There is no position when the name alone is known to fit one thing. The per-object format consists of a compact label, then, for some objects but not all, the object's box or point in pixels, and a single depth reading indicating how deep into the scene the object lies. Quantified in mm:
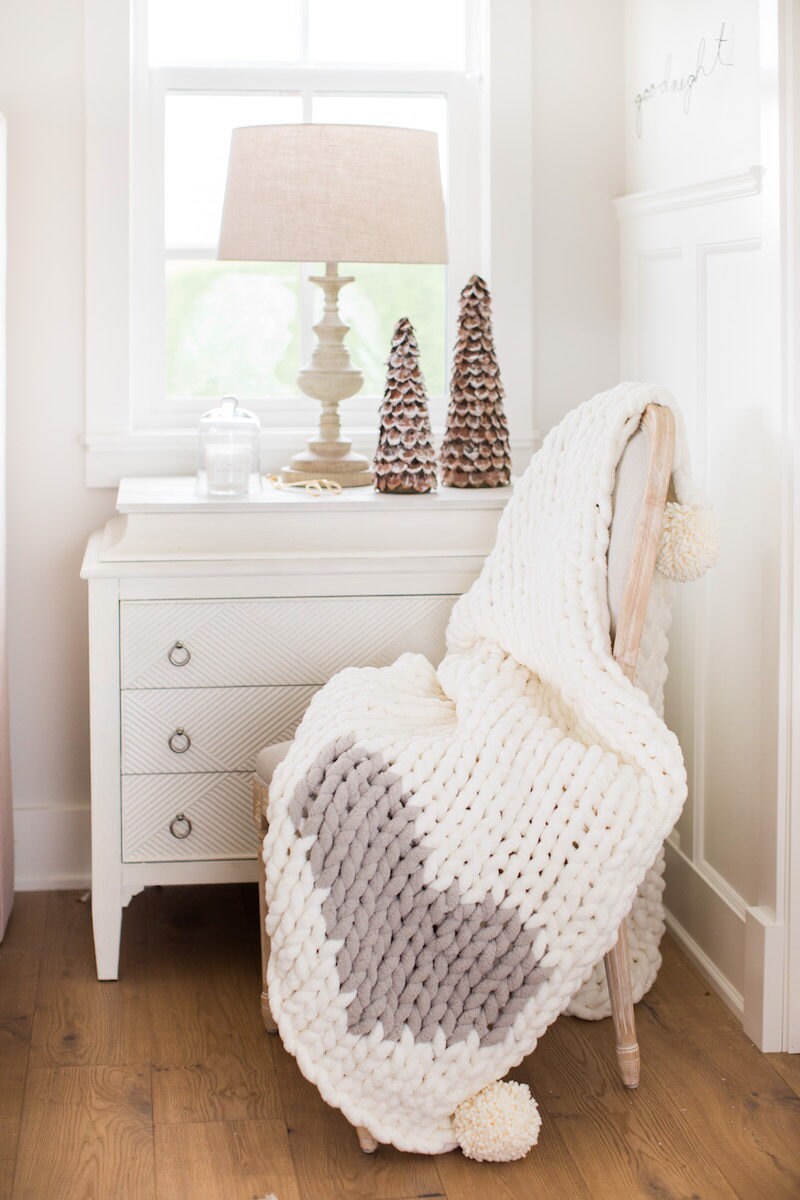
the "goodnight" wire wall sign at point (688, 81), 2377
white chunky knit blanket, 1909
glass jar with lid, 2529
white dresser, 2404
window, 2850
